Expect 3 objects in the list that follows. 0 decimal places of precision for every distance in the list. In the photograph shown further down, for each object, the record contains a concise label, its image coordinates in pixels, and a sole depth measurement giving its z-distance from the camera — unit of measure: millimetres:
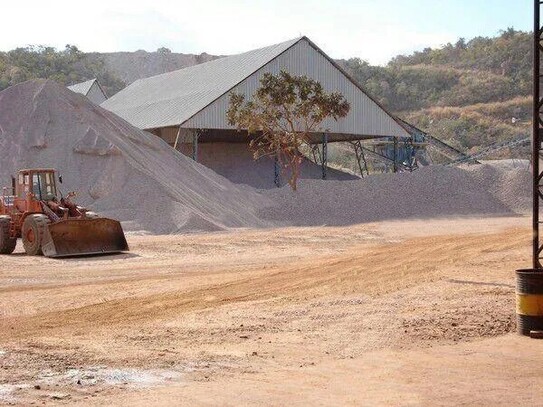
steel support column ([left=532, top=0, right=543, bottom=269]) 12211
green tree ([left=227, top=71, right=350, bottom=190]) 43750
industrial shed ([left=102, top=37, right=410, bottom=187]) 47750
